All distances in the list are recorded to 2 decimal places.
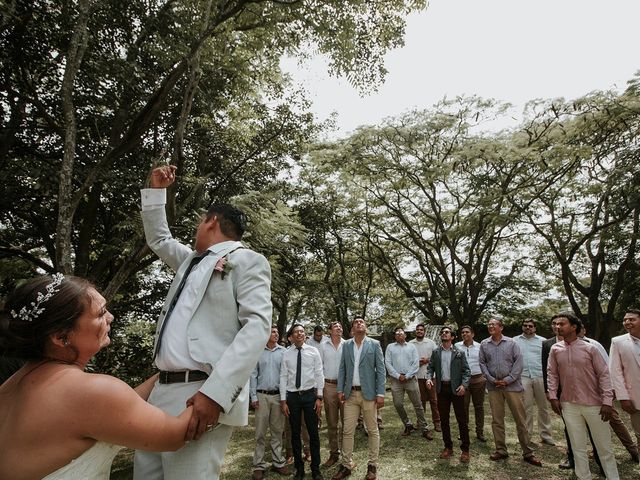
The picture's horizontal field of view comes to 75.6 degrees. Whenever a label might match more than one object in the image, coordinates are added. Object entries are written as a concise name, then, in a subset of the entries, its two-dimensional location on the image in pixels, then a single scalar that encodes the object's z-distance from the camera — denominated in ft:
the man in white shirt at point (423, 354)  32.86
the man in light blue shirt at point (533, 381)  24.63
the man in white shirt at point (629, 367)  17.12
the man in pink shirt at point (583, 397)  15.92
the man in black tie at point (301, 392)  19.63
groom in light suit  5.64
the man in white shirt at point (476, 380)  25.49
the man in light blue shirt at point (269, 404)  20.86
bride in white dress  4.47
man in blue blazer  19.49
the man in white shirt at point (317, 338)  29.39
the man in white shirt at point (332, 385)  22.57
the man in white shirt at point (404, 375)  27.73
